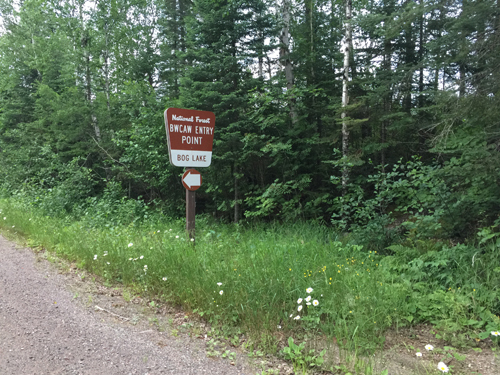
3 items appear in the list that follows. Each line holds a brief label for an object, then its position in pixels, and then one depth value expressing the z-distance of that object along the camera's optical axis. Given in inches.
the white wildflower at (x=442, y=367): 88.3
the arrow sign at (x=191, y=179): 189.6
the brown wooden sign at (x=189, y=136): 178.4
